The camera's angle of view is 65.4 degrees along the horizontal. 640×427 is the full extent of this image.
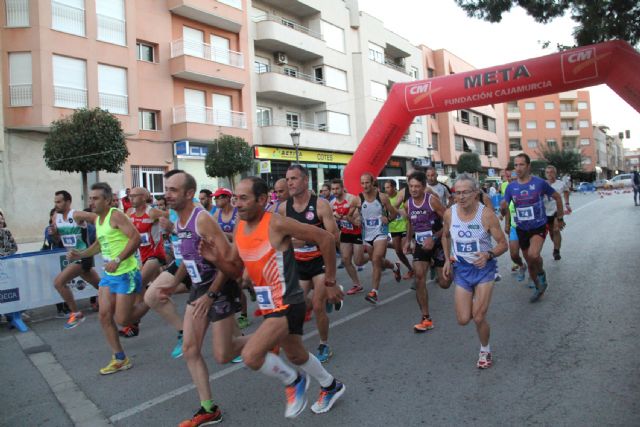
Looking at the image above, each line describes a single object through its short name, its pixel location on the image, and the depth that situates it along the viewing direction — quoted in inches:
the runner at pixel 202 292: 147.4
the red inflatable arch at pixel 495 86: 373.7
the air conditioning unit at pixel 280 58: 1143.6
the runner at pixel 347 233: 326.3
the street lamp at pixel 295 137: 797.9
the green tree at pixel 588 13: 398.9
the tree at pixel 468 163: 1756.9
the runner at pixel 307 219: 205.0
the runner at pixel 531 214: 273.3
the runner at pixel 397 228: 337.1
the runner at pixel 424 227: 236.5
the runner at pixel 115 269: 199.2
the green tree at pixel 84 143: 635.5
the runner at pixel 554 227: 367.6
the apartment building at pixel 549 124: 3216.0
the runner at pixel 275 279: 136.4
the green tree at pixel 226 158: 848.3
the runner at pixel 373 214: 305.0
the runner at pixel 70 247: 287.1
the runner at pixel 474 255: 178.7
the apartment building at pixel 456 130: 1801.2
